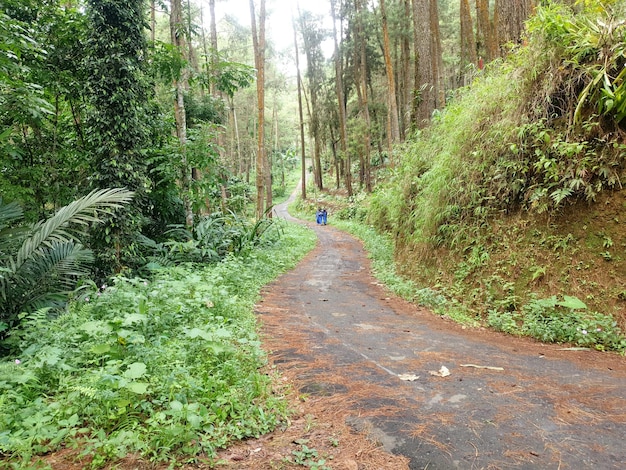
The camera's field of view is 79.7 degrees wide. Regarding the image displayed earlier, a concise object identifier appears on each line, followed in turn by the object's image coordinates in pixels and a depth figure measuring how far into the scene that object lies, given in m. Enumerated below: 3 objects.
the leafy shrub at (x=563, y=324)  4.37
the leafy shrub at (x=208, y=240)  8.34
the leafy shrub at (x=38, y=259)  5.19
